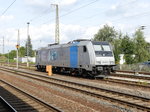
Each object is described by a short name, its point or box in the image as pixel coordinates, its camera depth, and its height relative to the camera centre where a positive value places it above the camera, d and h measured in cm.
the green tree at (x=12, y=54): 11739 +434
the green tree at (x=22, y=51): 13858 +701
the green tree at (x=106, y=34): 7062 +816
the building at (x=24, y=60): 8961 +126
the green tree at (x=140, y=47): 4850 +315
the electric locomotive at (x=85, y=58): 2044 +45
